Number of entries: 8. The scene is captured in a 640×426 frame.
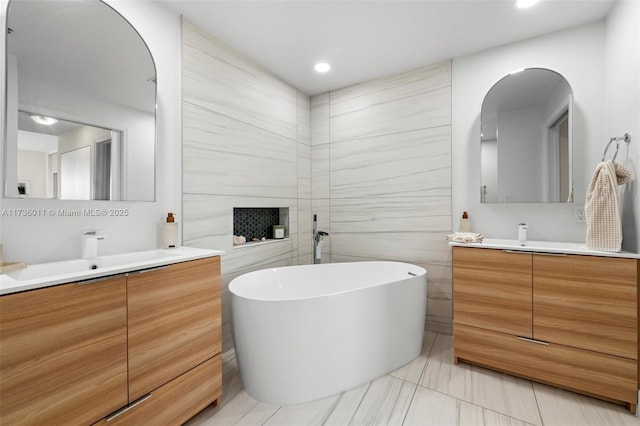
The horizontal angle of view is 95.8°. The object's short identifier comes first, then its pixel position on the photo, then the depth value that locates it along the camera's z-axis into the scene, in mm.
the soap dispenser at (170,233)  1746
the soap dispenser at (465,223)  2373
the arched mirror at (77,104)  1278
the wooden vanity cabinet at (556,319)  1575
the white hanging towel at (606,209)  1614
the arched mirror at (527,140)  2115
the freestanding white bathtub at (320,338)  1621
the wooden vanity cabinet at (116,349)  924
